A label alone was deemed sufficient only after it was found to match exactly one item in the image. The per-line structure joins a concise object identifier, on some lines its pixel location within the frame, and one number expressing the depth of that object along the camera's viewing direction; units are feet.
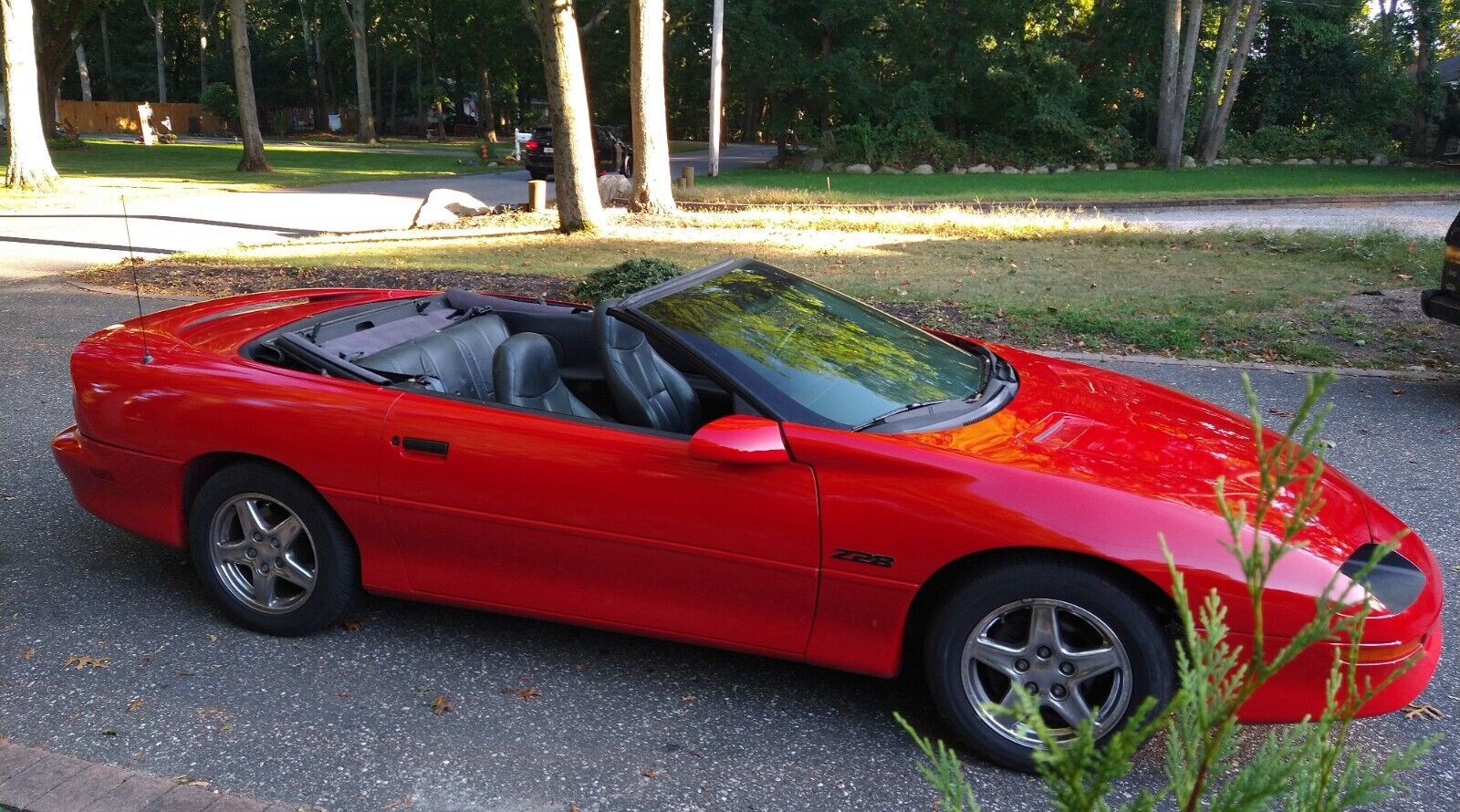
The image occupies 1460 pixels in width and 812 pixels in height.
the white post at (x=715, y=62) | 96.84
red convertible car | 9.75
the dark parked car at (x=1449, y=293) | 22.50
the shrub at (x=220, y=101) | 190.49
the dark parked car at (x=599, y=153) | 100.32
